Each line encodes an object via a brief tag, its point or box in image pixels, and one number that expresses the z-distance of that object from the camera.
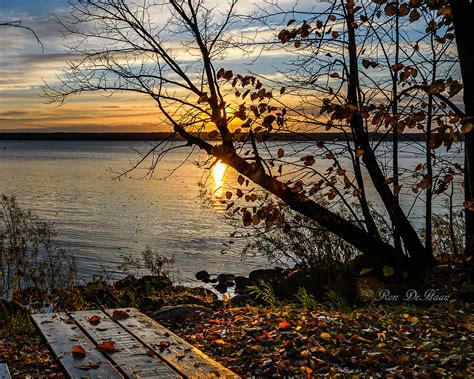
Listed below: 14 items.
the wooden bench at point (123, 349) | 3.98
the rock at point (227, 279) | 15.82
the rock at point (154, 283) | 11.94
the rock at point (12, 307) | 10.22
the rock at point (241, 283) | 14.97
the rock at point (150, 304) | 9.67
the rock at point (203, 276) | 15.94
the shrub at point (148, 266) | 13.16
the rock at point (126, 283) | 12.93
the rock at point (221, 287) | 14.95
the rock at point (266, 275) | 13.94
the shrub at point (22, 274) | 11.48
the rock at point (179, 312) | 8.12
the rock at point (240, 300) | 11.22
